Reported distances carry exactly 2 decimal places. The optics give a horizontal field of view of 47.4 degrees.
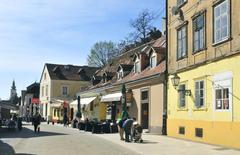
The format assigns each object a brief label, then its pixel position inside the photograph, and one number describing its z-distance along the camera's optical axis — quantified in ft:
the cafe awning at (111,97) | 75.66
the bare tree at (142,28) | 117.86
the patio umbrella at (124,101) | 55.11
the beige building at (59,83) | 150.75
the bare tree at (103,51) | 155.92
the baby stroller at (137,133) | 47.12
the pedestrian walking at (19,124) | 75.41
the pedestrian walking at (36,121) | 68.89
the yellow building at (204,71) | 39.94
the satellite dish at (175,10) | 53.85
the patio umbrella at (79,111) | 85.93
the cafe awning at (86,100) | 94.52
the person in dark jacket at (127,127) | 48.21
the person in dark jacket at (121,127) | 50.26
